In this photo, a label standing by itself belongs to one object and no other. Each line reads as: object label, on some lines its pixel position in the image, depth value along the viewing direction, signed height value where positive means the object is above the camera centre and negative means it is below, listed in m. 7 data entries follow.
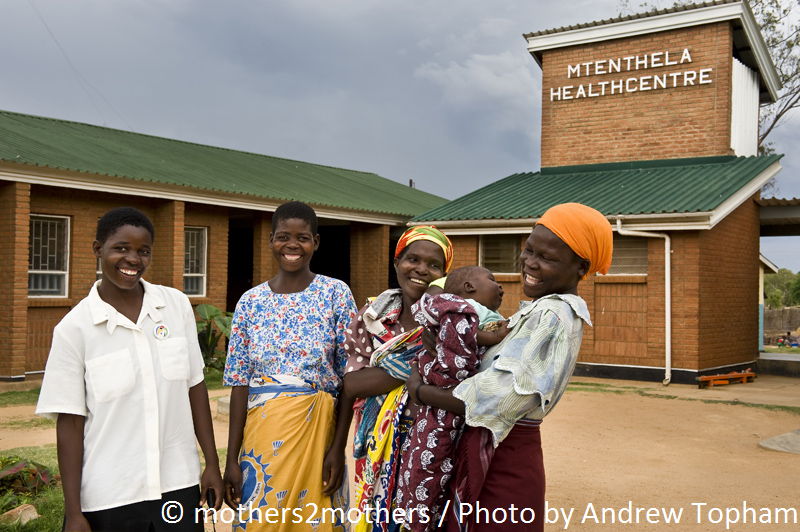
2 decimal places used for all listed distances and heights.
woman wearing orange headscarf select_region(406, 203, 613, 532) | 2.08 -0.33
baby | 2.21 -0.35
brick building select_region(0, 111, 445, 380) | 10.86 +1.23
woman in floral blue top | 2.73 -0.48
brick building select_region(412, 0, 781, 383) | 12.03 +1.89
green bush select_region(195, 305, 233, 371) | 12.89 -1.14
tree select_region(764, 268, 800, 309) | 34.12 -0.47
